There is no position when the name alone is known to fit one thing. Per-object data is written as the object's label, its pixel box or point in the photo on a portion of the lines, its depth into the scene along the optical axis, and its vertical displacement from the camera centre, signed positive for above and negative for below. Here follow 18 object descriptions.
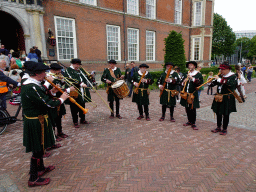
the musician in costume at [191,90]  5.27 -0.62
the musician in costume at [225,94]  4.72 -0.68
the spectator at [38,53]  10.00 +1.00
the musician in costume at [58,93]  4.65 -0.59
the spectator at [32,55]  9.83 +0.88
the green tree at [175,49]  12.82 +1.50
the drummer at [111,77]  6.47 -0.24
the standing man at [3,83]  5.40 -0.37
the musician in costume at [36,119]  2.81 -0.80
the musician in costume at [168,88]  5.89 -0.61
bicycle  5.20 -1.39
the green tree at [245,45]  60.72 +8.18
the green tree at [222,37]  35.69 +6.37
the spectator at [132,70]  9.71 +0.01
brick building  13.22 +3.93
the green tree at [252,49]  59.62 +6.70
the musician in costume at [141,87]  6.16 -0.58
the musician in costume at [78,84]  5.47 -0.41
